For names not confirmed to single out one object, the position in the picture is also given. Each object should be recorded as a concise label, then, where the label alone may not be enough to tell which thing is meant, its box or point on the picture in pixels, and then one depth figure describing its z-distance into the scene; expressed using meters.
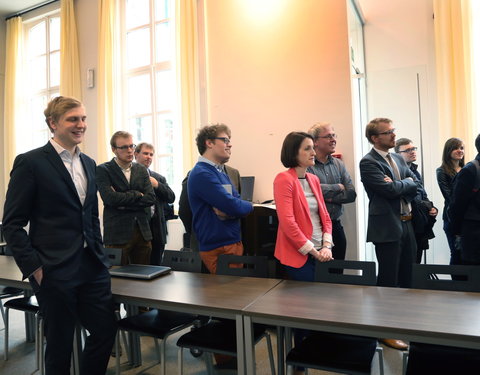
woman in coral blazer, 2.32
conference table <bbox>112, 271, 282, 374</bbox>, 1.75
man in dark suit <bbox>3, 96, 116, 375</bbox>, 1.84
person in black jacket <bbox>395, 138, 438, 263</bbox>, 3.06
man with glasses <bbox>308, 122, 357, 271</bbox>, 3.06
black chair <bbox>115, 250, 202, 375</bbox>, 2.20
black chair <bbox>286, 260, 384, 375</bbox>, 1.70
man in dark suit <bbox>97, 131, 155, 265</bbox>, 3.13
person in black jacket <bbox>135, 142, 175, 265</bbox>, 3.73
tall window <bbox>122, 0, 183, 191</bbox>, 6.07
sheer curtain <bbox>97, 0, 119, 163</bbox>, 6.16
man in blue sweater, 2.47
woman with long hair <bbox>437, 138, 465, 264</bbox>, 3.61
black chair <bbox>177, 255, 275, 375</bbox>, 1.99
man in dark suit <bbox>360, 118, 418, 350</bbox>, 2.74
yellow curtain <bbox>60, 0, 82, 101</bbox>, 6.55
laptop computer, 2.36
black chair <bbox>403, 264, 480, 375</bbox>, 1.64
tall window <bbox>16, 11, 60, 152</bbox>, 7.37
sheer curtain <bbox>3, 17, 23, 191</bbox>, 7.59
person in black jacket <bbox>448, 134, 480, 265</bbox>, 2.47
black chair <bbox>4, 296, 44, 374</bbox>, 2.54
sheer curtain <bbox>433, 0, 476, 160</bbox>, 4.10
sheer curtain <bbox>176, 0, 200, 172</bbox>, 5.21
